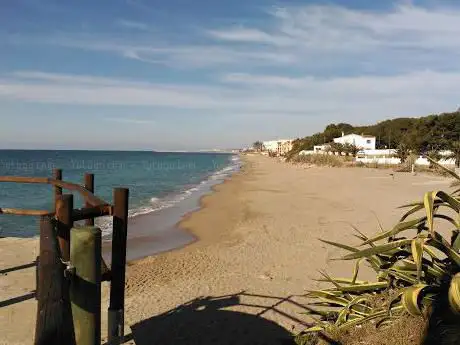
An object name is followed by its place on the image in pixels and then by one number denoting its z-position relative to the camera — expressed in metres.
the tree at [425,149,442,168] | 44.62
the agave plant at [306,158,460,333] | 3.26
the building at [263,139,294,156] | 155.69
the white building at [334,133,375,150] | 78.31
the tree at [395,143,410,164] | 55.49
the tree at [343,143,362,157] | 72.19
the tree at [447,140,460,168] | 42.84
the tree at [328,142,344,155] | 74.19
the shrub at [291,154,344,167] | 61.81
